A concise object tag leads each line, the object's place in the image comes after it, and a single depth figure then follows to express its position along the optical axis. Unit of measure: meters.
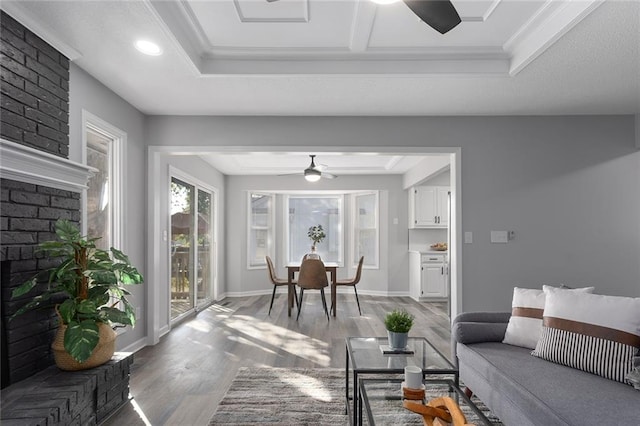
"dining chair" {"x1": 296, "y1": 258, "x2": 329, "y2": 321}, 5.59
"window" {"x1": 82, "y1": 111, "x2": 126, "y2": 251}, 3.33
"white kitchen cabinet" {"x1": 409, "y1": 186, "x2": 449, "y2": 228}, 7.40
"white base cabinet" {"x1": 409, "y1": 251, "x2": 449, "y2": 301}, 7.07
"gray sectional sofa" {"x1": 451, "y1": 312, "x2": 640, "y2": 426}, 1.65
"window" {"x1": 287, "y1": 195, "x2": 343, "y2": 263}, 8.29
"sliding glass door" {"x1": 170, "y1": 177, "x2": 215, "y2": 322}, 5.35
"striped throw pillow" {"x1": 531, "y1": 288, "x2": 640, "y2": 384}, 1.97
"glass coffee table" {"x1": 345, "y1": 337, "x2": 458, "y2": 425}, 2.11
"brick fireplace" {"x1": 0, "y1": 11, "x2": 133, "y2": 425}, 2.14
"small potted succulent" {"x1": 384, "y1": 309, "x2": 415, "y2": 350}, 2.48
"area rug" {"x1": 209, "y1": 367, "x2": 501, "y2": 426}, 2.46
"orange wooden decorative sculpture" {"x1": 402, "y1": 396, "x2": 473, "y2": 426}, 1.48
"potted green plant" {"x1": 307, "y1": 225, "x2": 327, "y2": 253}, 7.01
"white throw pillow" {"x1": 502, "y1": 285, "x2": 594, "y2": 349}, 2.49
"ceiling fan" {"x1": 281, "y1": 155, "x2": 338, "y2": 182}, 5.54
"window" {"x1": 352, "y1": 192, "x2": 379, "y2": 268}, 8.00
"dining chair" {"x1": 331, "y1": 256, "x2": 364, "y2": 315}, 6.01
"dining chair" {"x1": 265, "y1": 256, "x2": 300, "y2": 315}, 5.91
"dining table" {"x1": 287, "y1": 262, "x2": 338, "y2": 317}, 5.71
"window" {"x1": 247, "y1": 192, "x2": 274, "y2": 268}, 7.86
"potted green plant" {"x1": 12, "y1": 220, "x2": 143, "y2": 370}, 2.23
